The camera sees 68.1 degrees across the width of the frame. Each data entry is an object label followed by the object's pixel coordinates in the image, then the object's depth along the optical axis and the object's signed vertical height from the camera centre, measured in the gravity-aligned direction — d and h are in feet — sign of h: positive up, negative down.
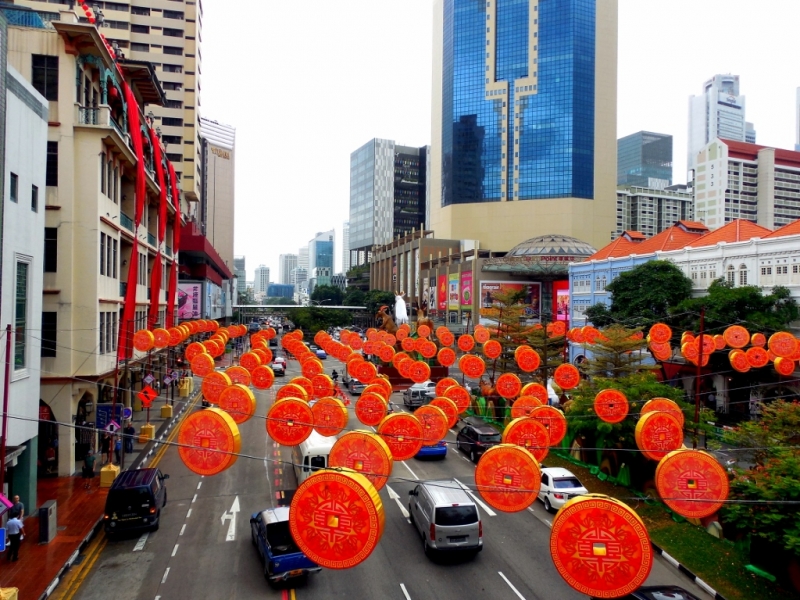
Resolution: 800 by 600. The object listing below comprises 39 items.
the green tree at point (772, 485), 37.47 -12.24
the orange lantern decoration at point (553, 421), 50.46 -10.00
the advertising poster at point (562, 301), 204.89 +1.13
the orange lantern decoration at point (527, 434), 44.27 -9.82
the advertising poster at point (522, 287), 272.72 +6.52
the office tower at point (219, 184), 387.75 +78.83
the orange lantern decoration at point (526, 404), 61.48 -10.58
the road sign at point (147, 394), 82.18 -13.20
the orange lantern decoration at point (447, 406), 60.18 -10.57
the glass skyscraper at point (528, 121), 359.25 +115.41
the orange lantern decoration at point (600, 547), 25.58 -10.65
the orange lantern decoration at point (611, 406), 54.70 -9.41
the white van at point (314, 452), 63.52 -16.32
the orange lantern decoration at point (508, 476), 35.19 -10.39
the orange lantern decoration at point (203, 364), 70.64 -7.61
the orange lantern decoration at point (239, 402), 51.49 -8.85
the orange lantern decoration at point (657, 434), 41.91 -9.21
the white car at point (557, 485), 58.95 -18.41
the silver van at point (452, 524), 46.75 -17.60
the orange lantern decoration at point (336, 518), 27.09 -10.08
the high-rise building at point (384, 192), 569.64 +109.68
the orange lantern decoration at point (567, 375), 67.77 -8.16
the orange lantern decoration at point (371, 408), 57.62 -10.36
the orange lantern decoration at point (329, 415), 53.67 -10.35
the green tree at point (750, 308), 100.17 -0.38
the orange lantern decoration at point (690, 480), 33.50 -10.00
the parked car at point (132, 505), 52.60 -18.52
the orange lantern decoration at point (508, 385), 68.80 -9.57
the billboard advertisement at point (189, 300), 168.66 +0.10
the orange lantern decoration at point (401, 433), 45.29 -10.03
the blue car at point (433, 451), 79.10 -19.93
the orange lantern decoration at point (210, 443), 38.36 -9.30
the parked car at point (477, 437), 78.23 -18.15
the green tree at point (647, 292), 127.24 +2.83
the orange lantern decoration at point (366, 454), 36.19 -9.40
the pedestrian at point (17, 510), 51.70 -18.62
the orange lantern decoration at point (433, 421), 52.49 -10.53
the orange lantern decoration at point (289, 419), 47.32 -9.38
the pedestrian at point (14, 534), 47.60 -18.99
